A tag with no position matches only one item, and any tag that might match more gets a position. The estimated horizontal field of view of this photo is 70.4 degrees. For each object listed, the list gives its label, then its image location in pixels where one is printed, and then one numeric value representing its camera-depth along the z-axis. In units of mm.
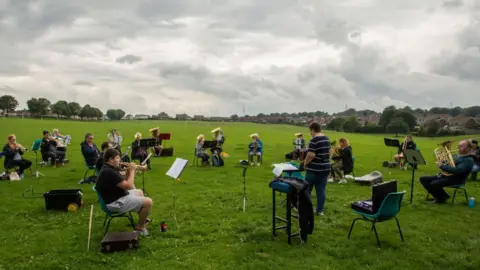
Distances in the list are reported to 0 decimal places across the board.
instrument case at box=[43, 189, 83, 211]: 9203
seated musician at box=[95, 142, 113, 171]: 10135
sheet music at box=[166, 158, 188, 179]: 7785
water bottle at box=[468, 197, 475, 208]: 9805
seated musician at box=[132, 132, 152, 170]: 16844
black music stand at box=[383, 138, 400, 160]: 16409
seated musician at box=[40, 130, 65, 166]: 17391
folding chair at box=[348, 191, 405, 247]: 6578
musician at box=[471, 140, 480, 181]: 14023
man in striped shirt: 8078
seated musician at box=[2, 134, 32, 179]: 13836
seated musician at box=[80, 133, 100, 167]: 13277
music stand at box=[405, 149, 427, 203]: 9398
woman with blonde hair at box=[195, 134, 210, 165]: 18562
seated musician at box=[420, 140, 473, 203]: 9484
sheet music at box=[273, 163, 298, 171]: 7598
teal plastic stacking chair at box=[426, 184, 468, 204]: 9699
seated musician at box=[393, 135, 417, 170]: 16991
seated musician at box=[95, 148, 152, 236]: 6930
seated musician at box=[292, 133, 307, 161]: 19934
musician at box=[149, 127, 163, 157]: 22469
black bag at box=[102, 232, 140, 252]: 6469
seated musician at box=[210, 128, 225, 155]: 18800
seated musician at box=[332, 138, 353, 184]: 13711
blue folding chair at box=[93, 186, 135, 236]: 7012
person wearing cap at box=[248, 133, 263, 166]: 19453
